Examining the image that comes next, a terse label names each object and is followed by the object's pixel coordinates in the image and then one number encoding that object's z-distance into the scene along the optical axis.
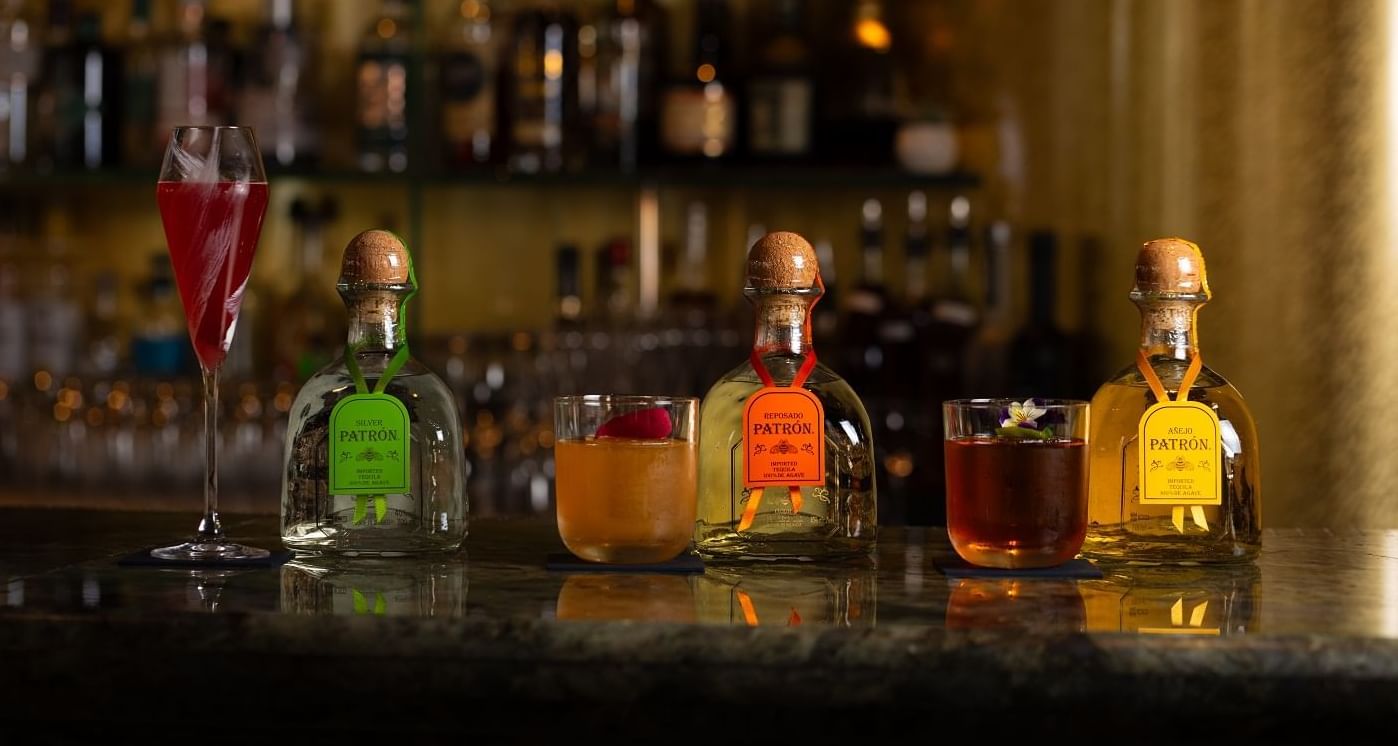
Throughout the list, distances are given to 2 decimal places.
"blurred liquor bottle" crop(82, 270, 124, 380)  2.75
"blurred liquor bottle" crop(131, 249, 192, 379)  2.70
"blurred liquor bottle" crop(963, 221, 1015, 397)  2.61
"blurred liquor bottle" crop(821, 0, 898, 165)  2.67
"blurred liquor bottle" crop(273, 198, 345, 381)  2.70
